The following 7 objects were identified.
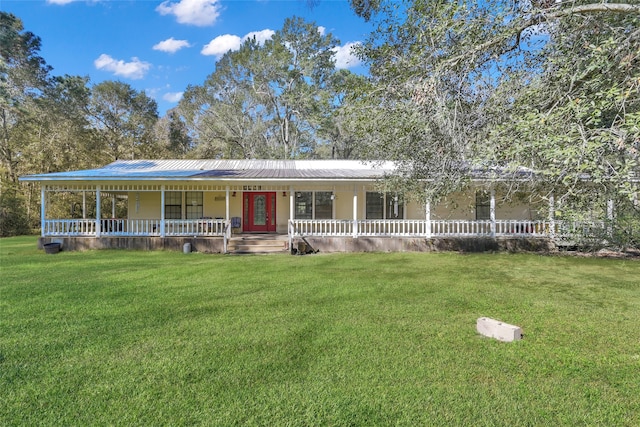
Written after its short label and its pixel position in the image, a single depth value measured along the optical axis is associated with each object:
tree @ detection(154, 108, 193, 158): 29.66
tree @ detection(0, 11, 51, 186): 22.22
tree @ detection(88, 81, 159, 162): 27.45
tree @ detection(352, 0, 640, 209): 3.16
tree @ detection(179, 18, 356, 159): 26.50
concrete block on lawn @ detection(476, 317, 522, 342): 4.31
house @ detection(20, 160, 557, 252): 12.78
